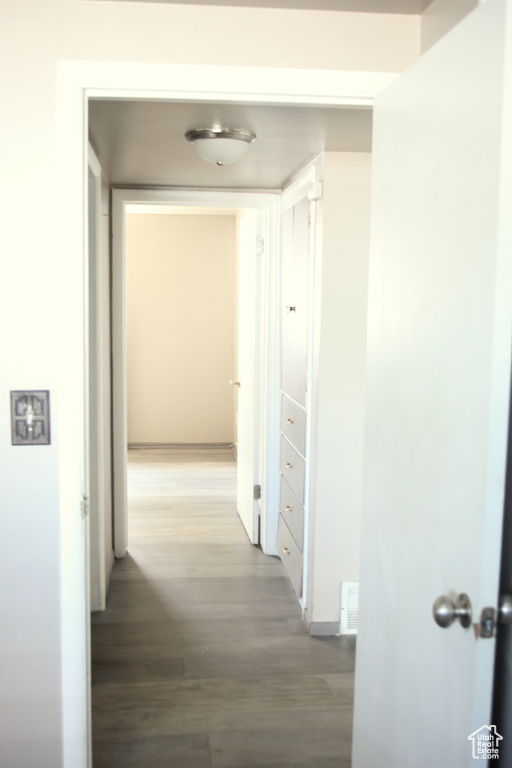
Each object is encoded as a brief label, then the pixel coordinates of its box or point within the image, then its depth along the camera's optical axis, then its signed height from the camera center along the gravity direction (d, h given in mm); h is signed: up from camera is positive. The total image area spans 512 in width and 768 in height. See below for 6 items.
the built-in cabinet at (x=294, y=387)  3434 -355
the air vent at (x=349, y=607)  3213 -1341
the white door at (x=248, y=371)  4344 -340
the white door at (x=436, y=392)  1199 -140
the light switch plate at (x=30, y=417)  1791 -262
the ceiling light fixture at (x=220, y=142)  2650 +697
